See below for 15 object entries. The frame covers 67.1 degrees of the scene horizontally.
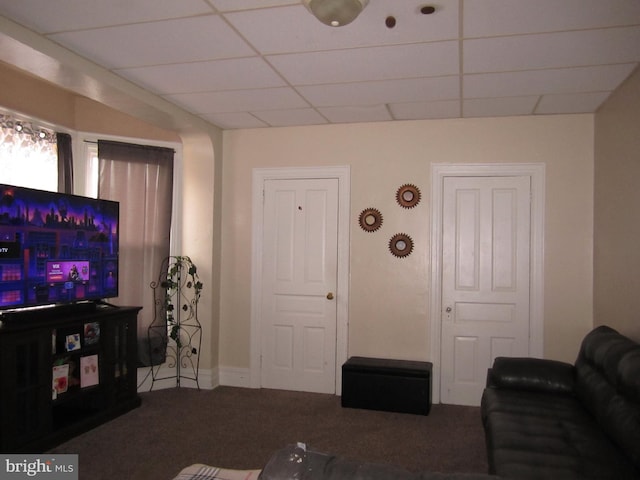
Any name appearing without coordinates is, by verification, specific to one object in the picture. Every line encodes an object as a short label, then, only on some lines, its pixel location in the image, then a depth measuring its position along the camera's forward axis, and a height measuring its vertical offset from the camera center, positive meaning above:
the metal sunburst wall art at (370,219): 4.52 +0.23
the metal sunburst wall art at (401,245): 4.44 -0.01
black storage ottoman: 4.02 -1.21
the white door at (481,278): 4.24 -0.29
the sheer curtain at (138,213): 4.59 +0.27
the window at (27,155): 3.92 +0.72
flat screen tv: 3.15 -0.07
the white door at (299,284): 4.65 -0.41
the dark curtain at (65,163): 4.36 +0.69
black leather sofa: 2.12 -0.95
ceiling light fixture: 2.19 +1.08
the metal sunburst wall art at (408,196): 4.43 +0.44
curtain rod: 4.61 +0.93
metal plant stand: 4.70 -0.82
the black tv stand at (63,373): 2.98 -0.95
